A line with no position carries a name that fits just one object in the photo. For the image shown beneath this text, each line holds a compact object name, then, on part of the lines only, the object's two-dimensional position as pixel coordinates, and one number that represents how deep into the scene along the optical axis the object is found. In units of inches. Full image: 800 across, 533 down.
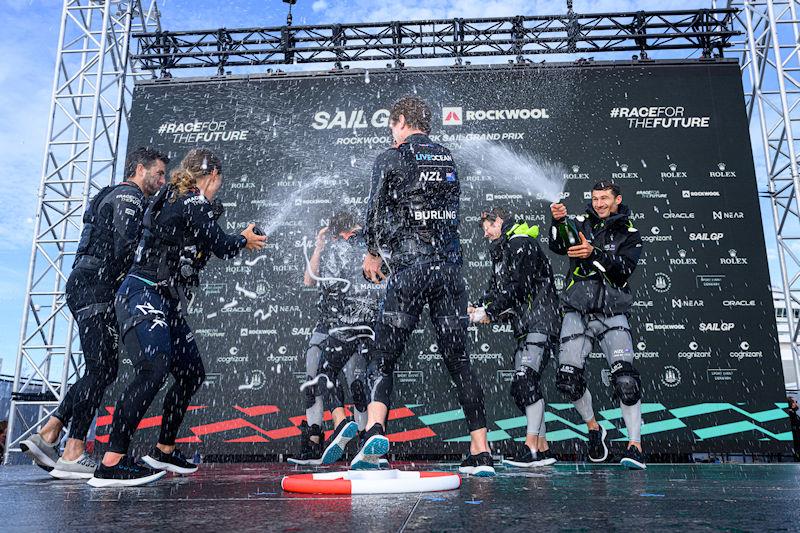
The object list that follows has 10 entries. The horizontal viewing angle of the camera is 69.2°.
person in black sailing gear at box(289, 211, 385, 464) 223.0
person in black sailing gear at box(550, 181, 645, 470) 173.3
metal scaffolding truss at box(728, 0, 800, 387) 317.7
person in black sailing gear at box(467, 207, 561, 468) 203.2
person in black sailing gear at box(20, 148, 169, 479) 150.6
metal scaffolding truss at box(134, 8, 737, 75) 346.6
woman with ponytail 121.2
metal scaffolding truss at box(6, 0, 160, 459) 323.0
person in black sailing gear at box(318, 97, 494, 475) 128.0
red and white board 94.0
